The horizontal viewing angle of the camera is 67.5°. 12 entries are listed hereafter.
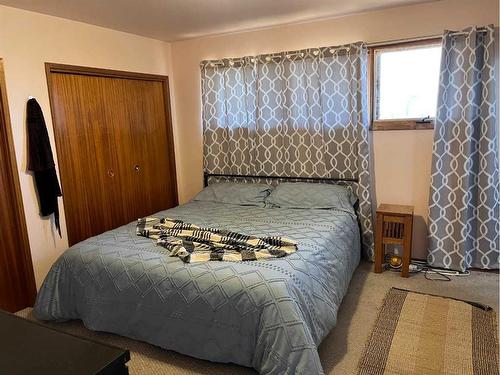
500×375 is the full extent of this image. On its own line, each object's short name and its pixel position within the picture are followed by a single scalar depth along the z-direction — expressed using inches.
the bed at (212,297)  73.3
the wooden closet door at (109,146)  121.9
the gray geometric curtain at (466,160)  113.4
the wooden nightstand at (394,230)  120.6
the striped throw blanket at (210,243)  88.4
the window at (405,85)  124.6
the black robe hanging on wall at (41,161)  109.4
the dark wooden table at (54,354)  28.5
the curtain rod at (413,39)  113.0
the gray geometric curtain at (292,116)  132.2
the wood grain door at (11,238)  105.4
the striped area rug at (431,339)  81.1
